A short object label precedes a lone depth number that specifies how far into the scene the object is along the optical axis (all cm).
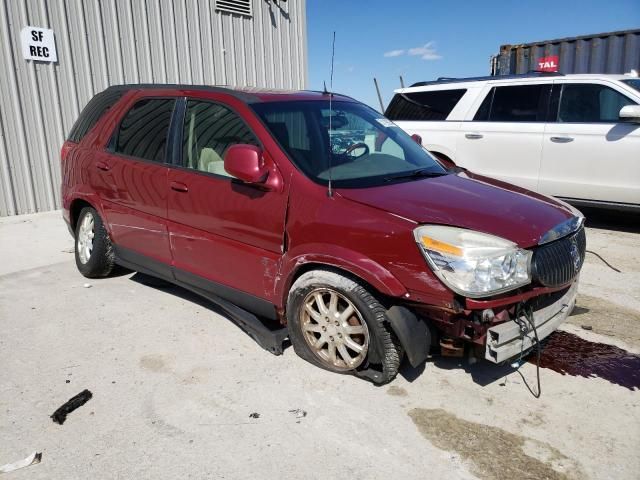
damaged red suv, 262
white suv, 602
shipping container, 1127
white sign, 740
